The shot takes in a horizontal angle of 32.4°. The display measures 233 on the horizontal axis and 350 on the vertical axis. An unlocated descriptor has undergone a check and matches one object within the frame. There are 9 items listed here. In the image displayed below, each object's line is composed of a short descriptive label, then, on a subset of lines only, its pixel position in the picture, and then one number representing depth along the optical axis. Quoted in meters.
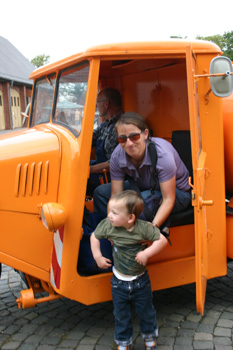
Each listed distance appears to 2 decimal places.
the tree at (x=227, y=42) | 37.53
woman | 2.89
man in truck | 3.72
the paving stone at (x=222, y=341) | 2.85
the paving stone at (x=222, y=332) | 2.95
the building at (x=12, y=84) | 30.97
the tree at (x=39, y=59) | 61.78
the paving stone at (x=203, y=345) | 2.80
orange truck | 2.72
